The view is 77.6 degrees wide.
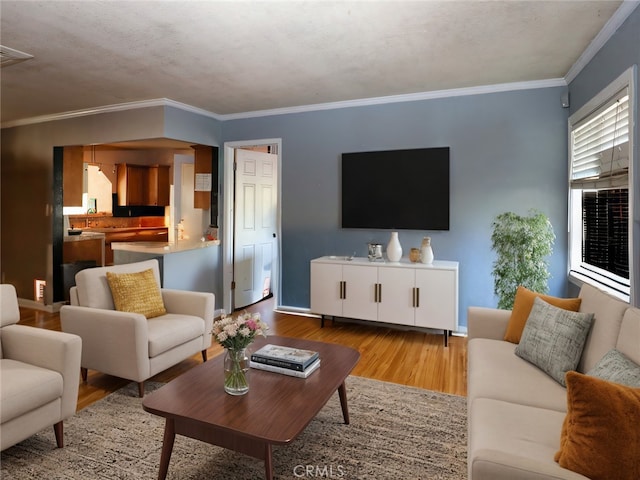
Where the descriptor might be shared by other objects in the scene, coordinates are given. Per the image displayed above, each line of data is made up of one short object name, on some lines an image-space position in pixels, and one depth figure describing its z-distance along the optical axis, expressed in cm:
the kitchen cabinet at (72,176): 554
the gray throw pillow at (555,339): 201
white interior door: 536
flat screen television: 424
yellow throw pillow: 302
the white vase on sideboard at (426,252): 407
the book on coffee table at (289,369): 212
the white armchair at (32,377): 191
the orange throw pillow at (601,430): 119
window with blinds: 265
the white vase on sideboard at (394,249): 425
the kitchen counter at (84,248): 564
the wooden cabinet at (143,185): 768
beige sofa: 123
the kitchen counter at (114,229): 718
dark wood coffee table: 163
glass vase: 192
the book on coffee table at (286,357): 214
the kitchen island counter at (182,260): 446
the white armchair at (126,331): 270
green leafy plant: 334
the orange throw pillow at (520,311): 247
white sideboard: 390
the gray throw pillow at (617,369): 146
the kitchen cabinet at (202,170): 531
